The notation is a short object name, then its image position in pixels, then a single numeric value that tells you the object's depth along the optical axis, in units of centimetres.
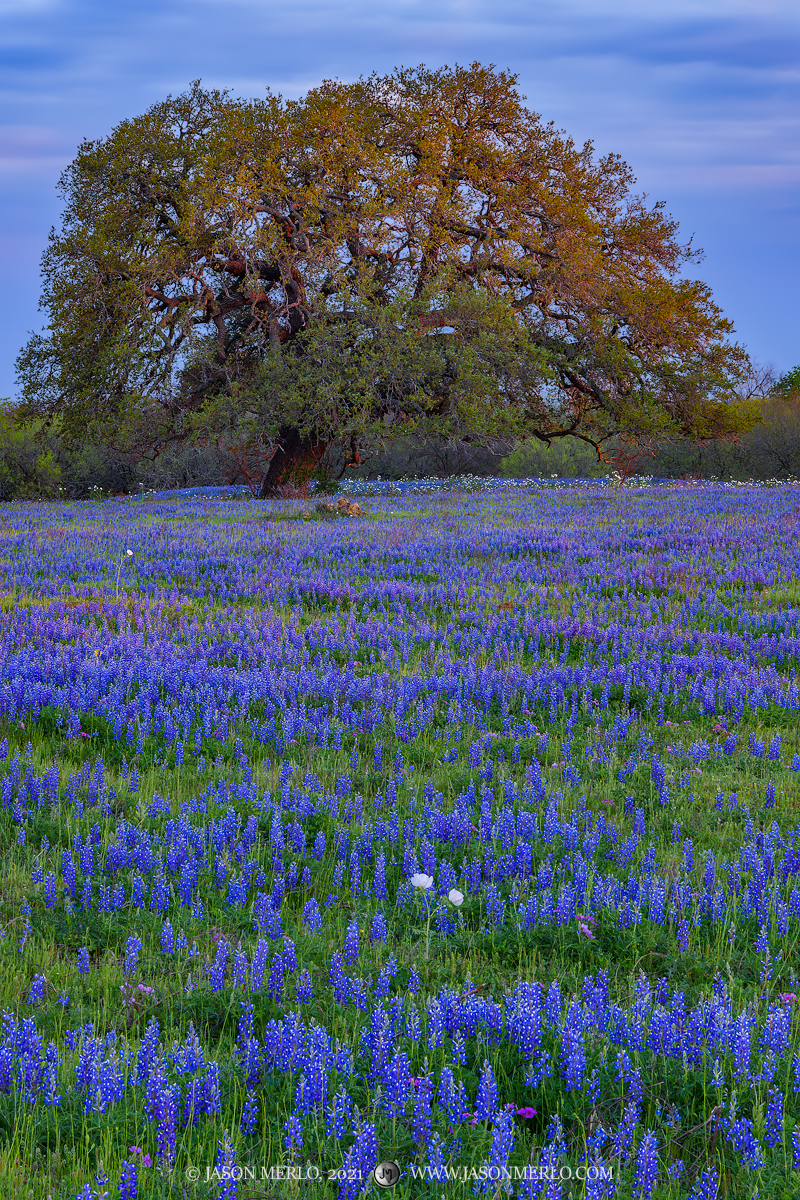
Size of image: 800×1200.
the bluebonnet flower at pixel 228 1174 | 201
